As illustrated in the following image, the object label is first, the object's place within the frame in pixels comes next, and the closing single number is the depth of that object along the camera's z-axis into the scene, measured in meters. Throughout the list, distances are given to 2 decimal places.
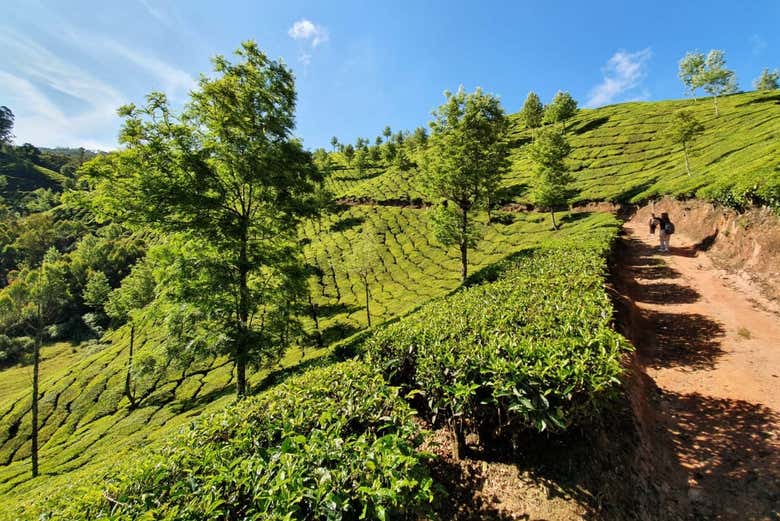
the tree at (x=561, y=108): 79.56
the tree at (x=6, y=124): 165.70
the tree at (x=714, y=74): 58.91
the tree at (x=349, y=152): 110.50
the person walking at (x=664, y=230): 18.83
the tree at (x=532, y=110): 87.50
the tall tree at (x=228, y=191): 10.26
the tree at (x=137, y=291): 31.00
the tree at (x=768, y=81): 97.16
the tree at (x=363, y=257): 31.69
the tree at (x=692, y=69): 60.92
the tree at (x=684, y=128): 37.00
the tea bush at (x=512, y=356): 4.26
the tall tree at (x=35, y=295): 25.73
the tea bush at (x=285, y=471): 2.78
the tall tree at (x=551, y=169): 36.03
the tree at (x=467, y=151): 18.92
